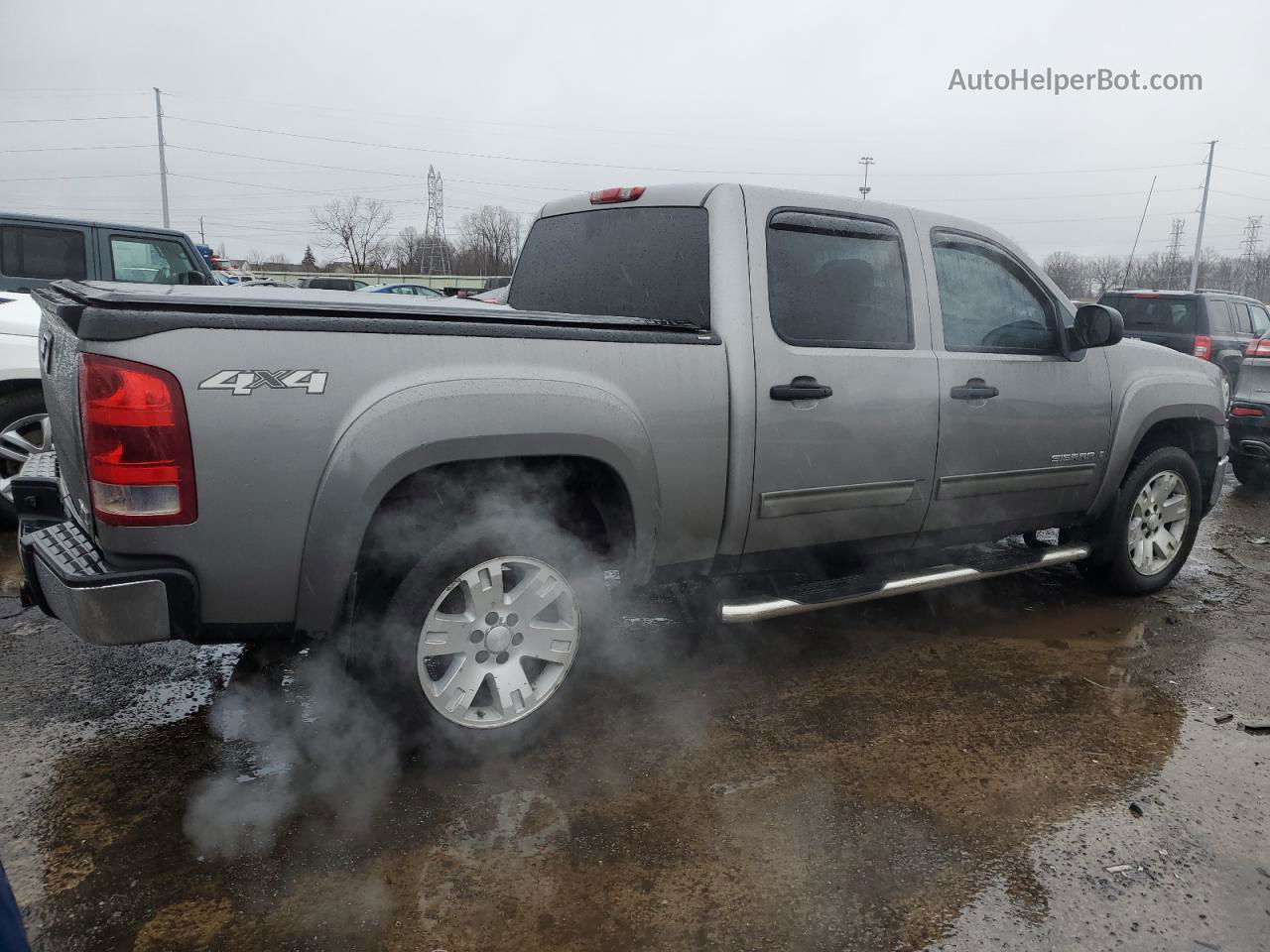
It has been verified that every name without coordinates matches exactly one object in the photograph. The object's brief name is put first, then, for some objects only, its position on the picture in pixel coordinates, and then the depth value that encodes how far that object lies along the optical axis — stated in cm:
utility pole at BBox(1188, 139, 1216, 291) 4383
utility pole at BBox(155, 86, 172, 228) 4314
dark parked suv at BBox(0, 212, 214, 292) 784
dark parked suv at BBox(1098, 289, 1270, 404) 1113
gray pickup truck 235
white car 500
